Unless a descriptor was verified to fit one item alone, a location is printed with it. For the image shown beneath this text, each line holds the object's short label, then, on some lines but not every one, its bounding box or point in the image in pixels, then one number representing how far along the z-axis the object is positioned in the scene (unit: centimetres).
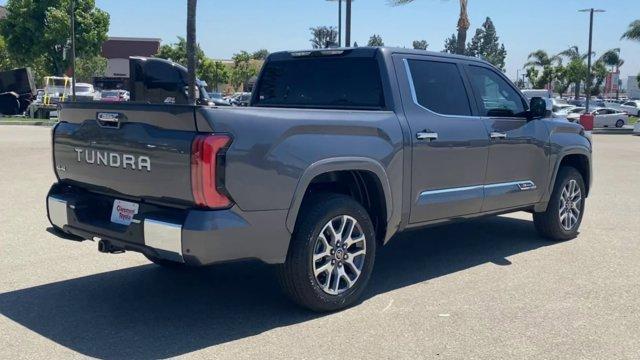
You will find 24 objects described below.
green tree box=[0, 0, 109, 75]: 4722
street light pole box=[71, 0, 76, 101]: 3510
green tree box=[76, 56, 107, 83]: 5878
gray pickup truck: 416
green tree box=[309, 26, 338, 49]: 8599
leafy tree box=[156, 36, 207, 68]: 6344
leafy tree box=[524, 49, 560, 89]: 7647
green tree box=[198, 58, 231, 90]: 6594
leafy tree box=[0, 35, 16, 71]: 5147
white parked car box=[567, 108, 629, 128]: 3859
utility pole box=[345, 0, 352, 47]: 2359
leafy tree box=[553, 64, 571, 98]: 7394
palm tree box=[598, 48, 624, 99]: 7500
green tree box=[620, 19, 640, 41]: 4469
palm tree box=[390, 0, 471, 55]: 2484
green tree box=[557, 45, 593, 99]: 7131
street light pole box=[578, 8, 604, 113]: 4094
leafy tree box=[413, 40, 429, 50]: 11208
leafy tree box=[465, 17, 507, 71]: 12438
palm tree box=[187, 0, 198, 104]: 1825
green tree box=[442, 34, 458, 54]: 12142
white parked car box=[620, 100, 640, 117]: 5618
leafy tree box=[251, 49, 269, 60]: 9705
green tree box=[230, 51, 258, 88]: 7119
